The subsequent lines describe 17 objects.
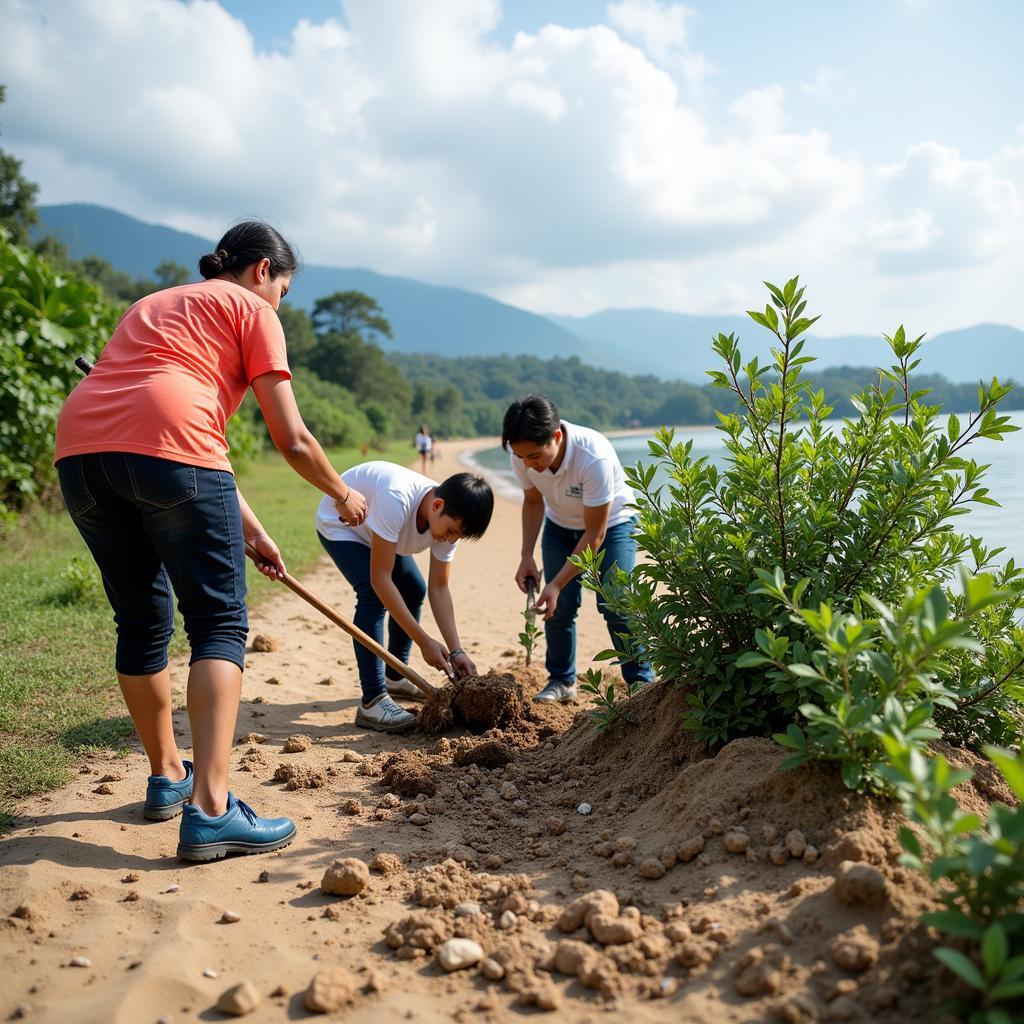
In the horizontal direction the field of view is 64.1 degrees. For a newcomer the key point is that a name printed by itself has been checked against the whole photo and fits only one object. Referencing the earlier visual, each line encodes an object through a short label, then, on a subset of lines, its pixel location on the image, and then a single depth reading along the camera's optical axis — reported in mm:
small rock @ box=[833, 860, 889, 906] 1887
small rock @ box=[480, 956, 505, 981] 1965
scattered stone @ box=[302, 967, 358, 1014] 1864
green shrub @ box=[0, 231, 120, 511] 8648
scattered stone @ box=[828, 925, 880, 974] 1756
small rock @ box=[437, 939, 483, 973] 2008
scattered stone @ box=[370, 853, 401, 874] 2549
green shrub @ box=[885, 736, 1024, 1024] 1483
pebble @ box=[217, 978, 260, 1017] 1871
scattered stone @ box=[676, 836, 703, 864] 2371
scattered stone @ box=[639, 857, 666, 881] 2350
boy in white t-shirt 3924
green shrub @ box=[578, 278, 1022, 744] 2689
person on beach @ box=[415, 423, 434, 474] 27156
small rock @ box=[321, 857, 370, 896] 2375
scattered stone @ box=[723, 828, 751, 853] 2309
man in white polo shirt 4059
